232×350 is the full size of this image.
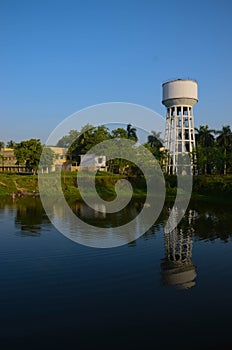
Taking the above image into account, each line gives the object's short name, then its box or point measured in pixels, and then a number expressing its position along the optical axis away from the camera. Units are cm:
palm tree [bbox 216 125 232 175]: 7550
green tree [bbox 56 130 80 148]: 9792
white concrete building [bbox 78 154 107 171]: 8350
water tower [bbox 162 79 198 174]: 6631
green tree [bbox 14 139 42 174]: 7706
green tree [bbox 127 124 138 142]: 8652
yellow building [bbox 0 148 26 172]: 9719
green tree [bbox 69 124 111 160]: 8775
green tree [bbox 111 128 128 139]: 8364
